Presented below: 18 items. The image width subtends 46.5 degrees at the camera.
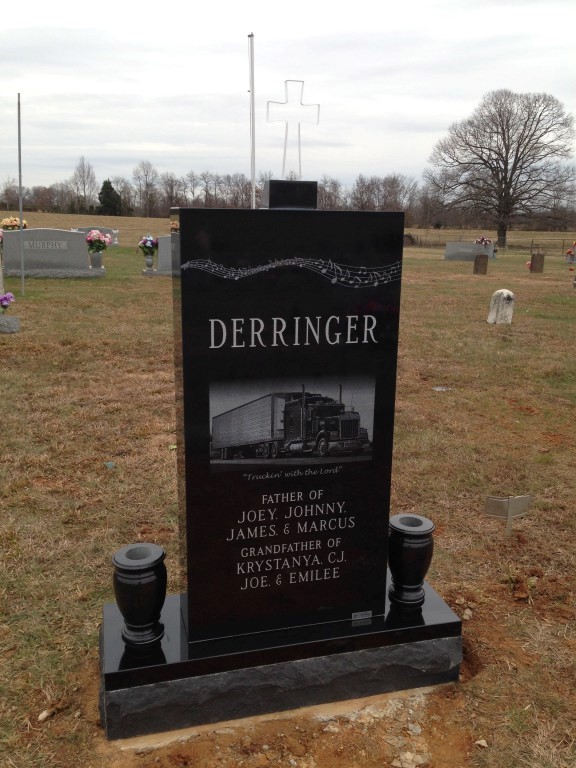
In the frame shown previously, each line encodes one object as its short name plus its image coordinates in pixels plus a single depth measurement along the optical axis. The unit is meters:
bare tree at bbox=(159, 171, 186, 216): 54.25
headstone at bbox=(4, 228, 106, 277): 17.14
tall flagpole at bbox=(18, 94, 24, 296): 13.05
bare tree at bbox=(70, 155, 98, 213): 84.36
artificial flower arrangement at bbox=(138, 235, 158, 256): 20.48
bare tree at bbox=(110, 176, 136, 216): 66.44
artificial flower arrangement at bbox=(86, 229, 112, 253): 18.98
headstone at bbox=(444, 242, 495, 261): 33.41
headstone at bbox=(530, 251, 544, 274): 26.58
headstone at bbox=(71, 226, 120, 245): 30.97
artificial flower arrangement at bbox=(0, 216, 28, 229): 22.03
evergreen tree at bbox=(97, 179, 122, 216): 64.75
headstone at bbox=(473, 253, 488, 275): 25.45
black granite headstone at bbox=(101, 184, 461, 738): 2.63
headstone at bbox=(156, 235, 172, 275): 20.62
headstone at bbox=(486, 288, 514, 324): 12.73
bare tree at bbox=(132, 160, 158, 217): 67.69
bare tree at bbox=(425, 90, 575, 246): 52.38
